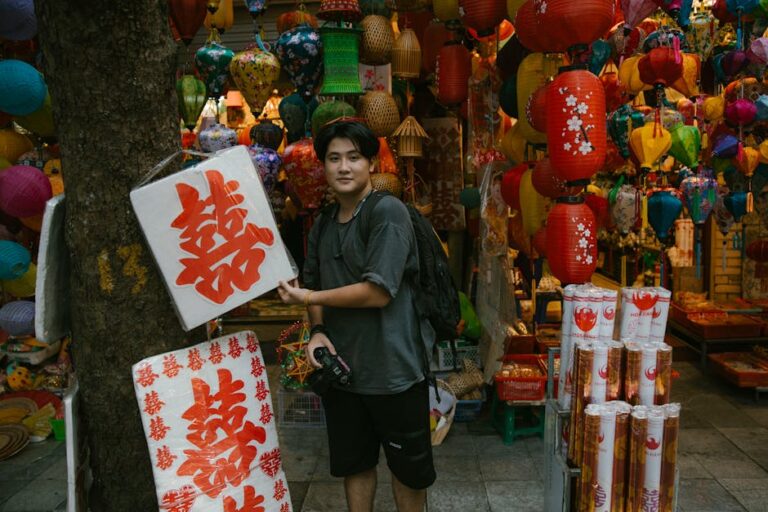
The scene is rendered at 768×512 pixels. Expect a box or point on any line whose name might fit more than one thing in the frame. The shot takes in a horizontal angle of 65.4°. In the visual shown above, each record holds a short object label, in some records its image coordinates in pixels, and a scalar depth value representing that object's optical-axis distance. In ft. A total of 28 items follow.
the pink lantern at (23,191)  12.20
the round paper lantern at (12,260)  12.61
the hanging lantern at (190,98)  15.48
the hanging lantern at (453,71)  16.84
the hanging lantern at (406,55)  17.52
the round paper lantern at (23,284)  13.64
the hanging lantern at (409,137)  18.58
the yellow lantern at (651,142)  16.07
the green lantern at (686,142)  16.67
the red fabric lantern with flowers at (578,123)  11.00
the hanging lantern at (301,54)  15.38
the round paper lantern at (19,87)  11.49
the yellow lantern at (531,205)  14.47
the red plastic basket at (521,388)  16.40
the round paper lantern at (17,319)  13.14
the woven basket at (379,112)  16.57
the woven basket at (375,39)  16.31
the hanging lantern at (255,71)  15.64
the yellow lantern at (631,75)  16.98
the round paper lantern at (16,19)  11.32
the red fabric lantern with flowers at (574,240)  11.50
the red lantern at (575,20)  10.55
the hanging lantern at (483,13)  13.99
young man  8.94
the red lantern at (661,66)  15.05
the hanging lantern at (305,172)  15.75
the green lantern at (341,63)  15.35
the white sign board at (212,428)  7.78
